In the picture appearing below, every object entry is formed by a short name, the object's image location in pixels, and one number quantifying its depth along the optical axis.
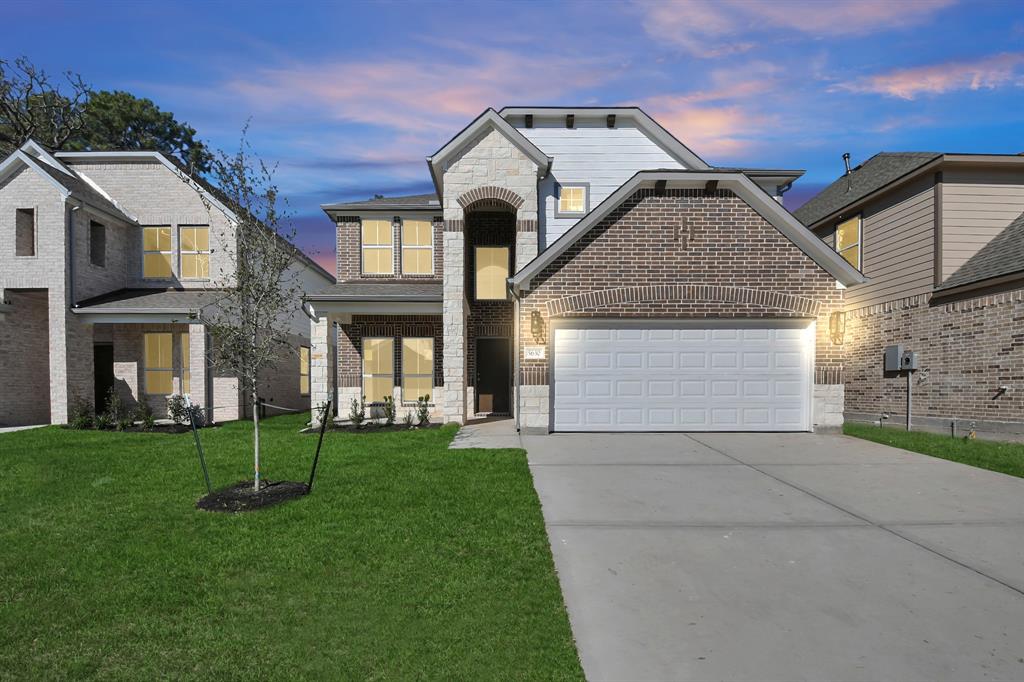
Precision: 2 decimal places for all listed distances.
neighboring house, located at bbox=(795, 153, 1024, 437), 11.35
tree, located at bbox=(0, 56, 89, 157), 25.05
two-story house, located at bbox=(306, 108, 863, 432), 11.58
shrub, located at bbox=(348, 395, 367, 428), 13.68
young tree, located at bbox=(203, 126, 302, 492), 7.00
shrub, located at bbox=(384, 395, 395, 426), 14.27
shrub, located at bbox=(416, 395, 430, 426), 13.88
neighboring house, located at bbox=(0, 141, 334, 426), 14.62
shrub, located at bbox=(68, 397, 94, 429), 13.98
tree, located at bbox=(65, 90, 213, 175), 32.88
